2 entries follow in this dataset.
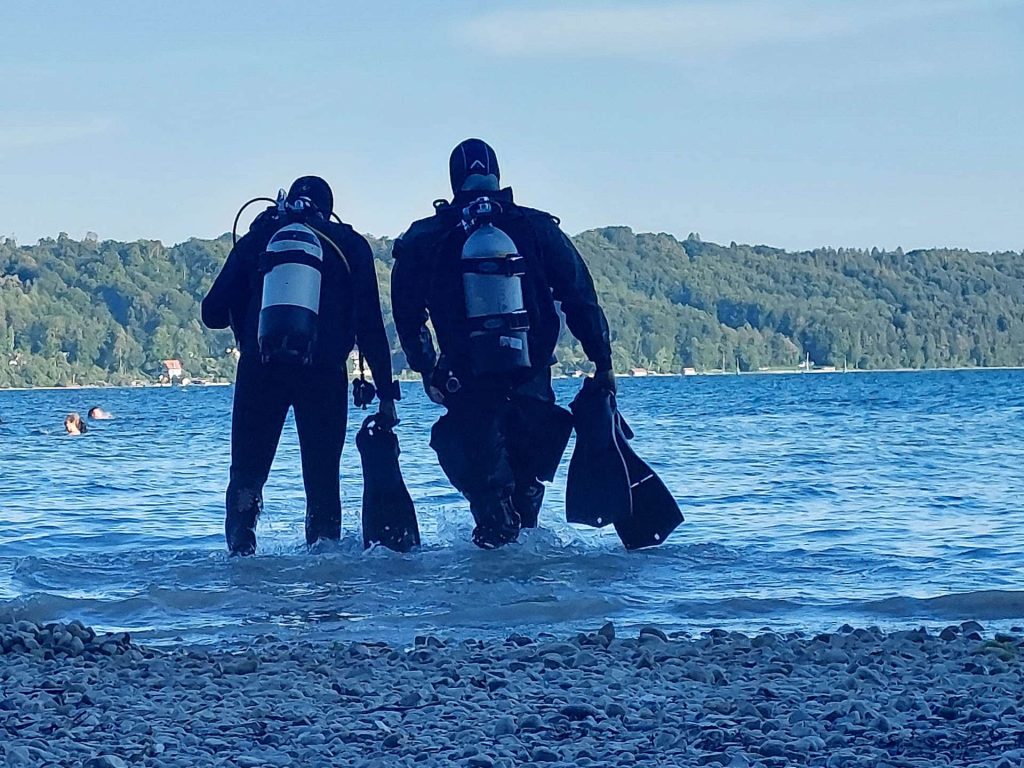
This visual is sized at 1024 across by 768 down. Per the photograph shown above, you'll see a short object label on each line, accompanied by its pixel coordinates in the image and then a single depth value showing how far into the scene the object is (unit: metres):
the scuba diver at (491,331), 8.01
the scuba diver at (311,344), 7.96
